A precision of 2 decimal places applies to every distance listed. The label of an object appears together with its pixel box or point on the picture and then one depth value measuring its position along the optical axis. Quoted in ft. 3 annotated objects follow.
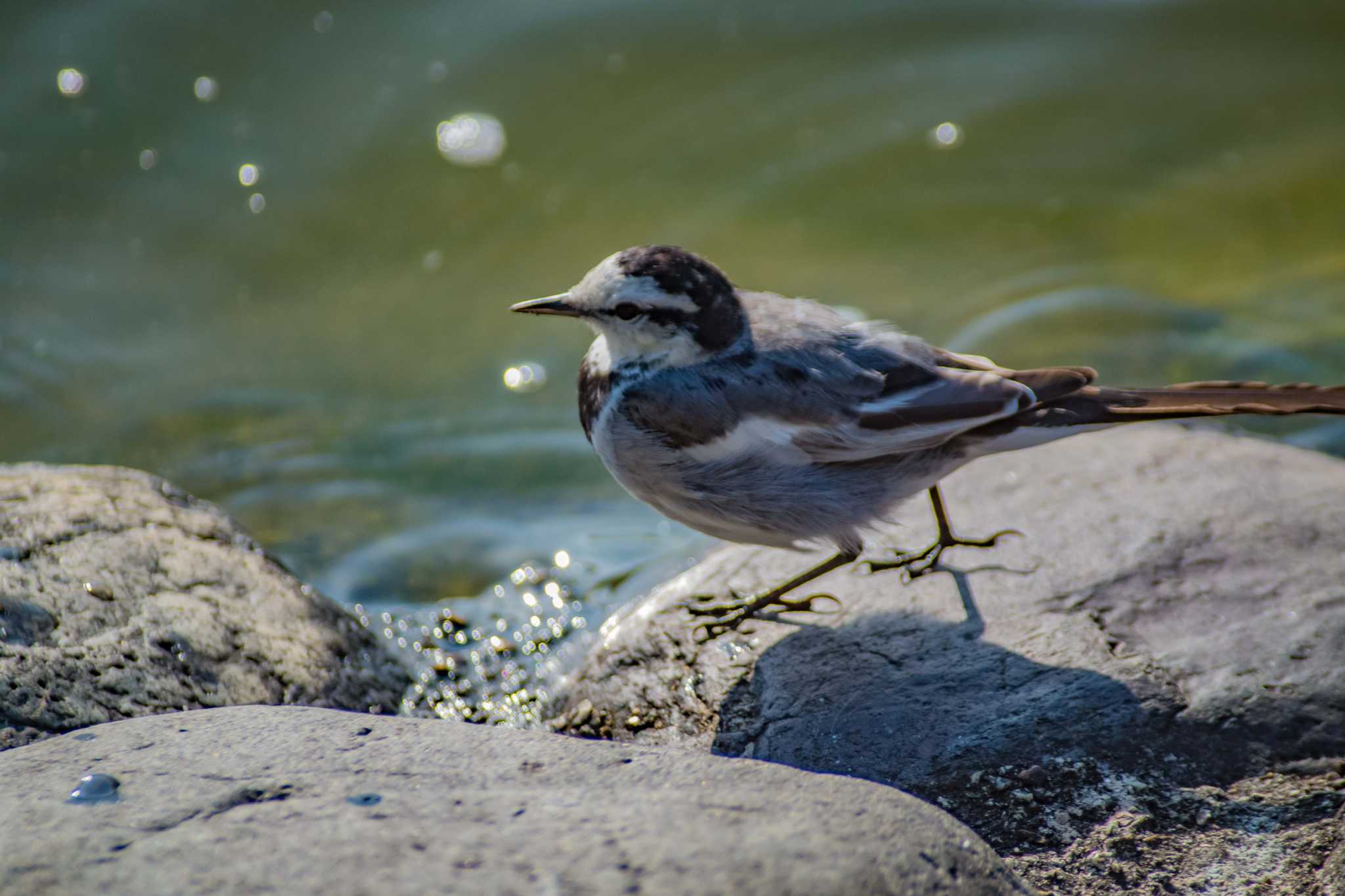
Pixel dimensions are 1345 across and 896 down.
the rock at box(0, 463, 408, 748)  23.36
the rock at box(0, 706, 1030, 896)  15.60
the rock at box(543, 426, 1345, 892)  23.13
